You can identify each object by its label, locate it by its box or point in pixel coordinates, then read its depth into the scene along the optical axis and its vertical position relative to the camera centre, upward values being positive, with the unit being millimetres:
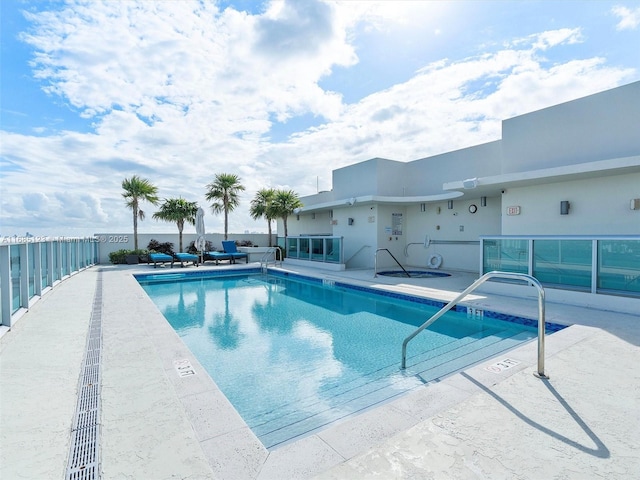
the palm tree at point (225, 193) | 17594 +2333
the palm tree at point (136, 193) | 15281 +2044
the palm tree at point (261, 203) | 19016 +1922
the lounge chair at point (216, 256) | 14703 -940
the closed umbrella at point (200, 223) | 13522 +526
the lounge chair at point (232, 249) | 15275 -653
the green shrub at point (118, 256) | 14930 -931
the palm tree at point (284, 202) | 16250 +1645
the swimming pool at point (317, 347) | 3277 -1705
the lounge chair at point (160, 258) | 12969 -895
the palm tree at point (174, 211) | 16438 +1263
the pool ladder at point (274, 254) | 15398 -945
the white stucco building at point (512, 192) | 6828 +1207
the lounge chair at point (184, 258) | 13484 -925
